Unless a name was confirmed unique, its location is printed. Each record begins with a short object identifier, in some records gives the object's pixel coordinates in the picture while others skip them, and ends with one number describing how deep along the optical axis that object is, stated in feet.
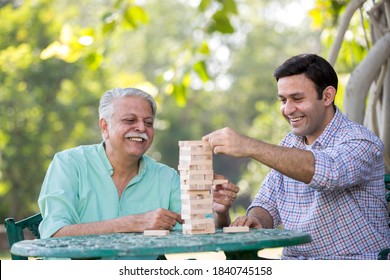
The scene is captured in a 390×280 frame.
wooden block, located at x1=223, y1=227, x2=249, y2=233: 10.69
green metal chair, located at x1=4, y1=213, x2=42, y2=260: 11.95
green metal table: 8.91
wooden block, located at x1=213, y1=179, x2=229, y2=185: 10.66
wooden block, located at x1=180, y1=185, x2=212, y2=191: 10.44
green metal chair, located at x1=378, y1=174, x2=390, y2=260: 11.39
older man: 12.12
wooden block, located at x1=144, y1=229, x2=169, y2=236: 10.62
